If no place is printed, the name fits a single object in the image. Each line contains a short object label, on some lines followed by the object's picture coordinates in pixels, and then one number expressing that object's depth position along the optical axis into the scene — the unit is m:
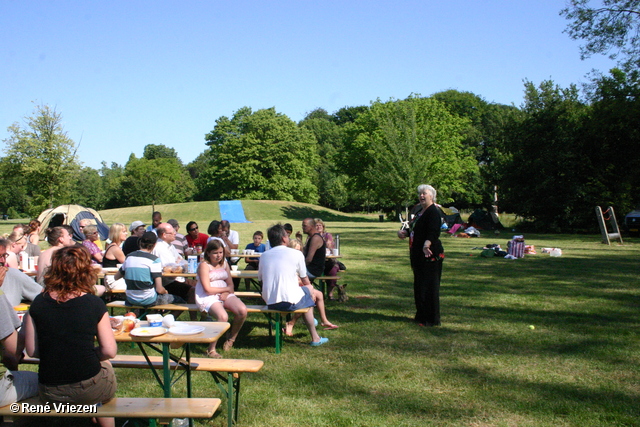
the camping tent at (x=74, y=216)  21.75
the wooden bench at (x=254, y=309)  6.14
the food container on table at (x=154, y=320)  4.13
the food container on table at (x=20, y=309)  4.62
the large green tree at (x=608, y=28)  20.88
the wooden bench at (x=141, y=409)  3.34
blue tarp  48.69
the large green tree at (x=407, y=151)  34.59
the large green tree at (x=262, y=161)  60.91
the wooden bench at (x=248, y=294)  7.57
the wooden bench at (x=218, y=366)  4.21
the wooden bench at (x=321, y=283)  8.17
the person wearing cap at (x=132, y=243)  8.55
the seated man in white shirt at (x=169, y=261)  7.92
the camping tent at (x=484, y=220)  31.77
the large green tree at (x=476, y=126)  52.38
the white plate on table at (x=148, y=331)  3.91
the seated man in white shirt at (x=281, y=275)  6.20
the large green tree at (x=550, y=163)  29.02
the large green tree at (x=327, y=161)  68.06
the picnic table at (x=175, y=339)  3.88
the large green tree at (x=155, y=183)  63.16
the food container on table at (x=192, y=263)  7.67
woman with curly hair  3.28
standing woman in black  7.25
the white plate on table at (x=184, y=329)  4.03
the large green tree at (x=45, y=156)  31.47
